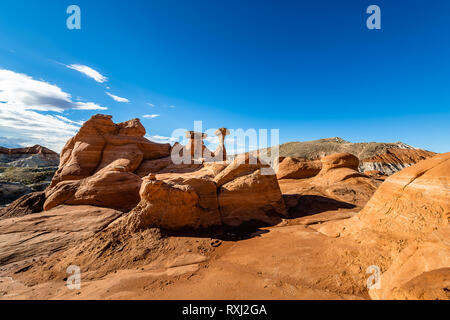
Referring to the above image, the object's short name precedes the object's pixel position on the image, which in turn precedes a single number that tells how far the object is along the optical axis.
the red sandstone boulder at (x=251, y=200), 6.86
